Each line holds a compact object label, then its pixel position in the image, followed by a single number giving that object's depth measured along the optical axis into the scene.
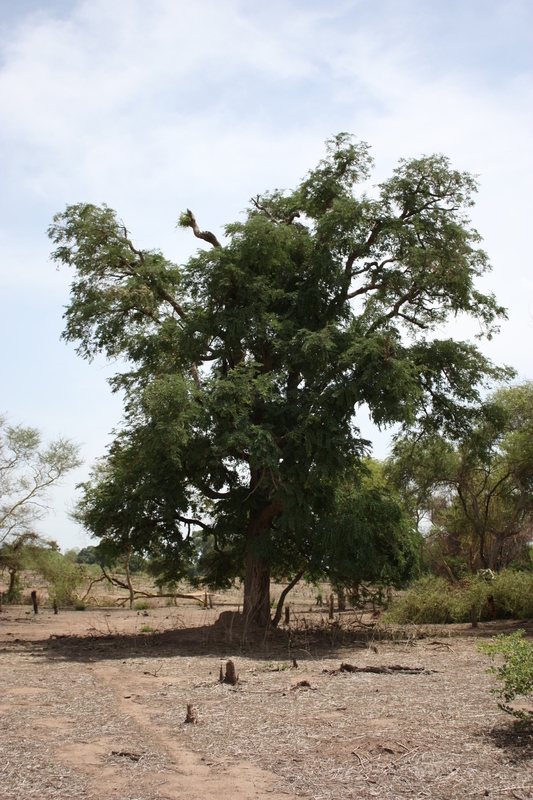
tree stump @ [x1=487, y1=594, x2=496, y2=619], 20.25
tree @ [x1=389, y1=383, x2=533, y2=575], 18.25
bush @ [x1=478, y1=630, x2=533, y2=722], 6.60
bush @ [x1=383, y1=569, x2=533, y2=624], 20.06
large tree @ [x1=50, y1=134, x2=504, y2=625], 14.59
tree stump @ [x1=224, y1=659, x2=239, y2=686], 10.17
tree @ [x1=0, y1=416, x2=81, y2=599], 28.75
